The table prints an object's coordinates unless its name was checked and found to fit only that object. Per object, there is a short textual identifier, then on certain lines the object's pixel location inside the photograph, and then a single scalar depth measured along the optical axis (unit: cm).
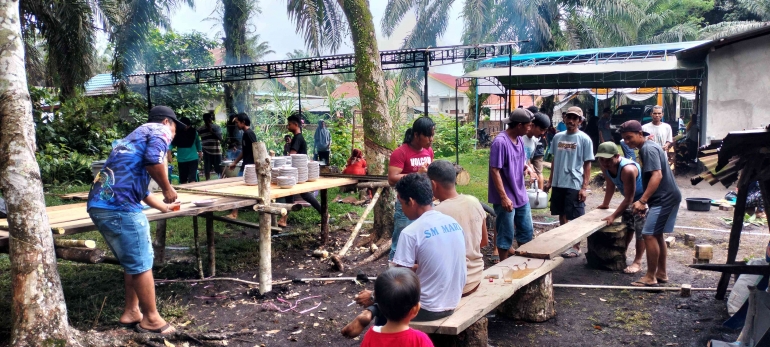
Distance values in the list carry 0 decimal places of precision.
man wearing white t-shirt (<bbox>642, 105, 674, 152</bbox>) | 1148
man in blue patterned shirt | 436
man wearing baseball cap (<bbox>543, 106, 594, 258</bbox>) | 721
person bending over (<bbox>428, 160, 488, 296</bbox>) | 400
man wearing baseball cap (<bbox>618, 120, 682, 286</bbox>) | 582
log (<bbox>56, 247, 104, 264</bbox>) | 420
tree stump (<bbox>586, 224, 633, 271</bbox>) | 671
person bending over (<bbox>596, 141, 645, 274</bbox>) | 618
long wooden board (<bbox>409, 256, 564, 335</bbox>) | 364
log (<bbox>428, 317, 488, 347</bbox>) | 396
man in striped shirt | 1297
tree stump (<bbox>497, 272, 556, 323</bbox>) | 514
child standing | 271
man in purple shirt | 600
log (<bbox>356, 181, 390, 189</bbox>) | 724
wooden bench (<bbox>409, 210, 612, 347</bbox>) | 379
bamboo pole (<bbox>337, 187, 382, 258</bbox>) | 701
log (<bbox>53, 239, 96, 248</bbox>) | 423
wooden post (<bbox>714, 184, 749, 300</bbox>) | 543
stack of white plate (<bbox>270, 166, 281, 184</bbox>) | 678
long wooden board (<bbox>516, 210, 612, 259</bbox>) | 550
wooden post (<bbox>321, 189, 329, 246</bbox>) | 803
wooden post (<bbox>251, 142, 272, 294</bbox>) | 582
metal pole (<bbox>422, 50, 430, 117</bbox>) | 1009
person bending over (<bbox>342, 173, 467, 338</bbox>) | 344
